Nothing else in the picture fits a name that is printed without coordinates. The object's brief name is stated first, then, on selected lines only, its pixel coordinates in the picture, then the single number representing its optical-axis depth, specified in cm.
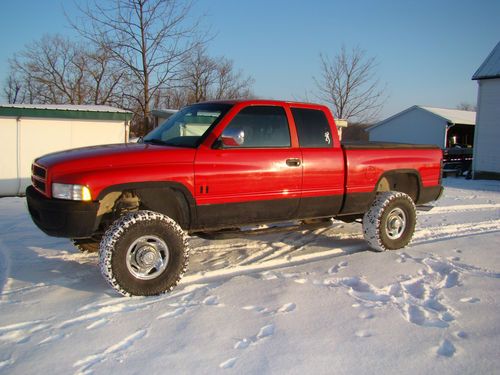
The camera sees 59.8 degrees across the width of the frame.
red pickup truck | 400
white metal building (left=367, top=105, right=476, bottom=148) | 3075
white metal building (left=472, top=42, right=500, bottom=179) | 1873
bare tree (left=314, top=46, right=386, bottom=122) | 3023
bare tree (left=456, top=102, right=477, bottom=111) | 8319
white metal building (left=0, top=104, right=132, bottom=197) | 1192
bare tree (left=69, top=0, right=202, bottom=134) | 1800
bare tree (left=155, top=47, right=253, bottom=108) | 3014
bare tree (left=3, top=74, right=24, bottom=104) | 4397
